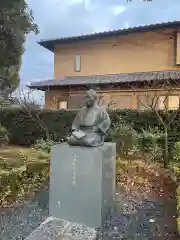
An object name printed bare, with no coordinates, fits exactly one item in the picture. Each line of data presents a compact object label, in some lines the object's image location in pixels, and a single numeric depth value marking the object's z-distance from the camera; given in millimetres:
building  9766
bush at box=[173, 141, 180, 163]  3685
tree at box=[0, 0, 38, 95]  6846
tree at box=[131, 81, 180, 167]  5368
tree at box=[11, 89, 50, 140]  7577
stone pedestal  2795
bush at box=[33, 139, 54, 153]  5621
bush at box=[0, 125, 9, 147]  7678
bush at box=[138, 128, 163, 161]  5298
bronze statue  2996
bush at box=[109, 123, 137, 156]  5219
